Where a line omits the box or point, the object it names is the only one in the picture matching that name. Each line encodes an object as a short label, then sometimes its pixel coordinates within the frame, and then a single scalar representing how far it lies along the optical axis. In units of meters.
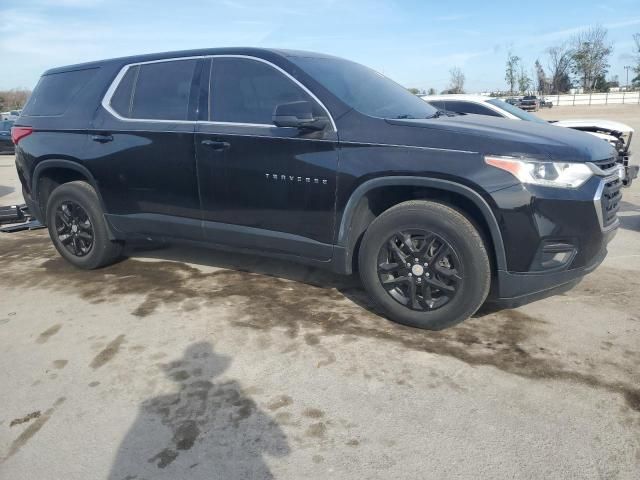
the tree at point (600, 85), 70.12
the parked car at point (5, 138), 20.12
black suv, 3.04
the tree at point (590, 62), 69.38
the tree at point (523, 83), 71.62
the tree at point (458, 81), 77.44
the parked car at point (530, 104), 43.93
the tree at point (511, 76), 70.86
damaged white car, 7.55
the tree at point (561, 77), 73.06
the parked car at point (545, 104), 50.19
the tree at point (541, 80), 76.25
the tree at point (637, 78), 72.34
